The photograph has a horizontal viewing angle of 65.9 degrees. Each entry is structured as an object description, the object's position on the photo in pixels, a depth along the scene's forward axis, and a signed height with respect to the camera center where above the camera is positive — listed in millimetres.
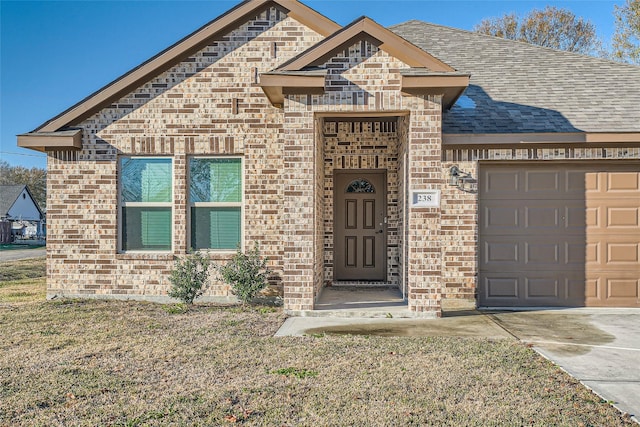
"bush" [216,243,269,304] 8227 -1080
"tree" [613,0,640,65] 20272 +7530
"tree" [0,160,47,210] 60812 +4186
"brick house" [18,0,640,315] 8492 +578
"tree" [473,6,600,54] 25734 +9570
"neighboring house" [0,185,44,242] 48875 -5
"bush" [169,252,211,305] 8289 -1124
